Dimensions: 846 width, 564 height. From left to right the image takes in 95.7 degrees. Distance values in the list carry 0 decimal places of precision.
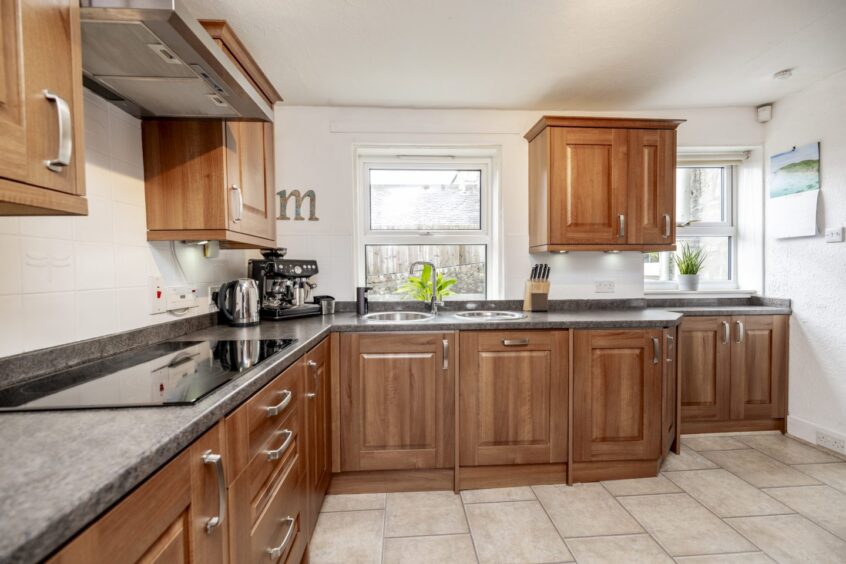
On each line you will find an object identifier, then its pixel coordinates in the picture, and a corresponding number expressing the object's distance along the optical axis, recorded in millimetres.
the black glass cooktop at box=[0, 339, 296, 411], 799
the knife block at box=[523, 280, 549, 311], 2520
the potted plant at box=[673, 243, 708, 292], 2889
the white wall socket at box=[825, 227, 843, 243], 2283
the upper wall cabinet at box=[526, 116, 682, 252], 2352
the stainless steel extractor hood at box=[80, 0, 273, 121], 846
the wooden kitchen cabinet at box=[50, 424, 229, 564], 485
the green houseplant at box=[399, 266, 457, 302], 2625
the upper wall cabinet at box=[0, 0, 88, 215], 626
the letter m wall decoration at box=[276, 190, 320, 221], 2562
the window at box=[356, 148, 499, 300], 2762
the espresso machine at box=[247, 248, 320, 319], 2168
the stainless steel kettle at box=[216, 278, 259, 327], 1898
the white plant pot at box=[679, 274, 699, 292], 2881
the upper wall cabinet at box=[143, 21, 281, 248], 1518
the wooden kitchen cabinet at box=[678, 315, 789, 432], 2561
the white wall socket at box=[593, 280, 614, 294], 2723
